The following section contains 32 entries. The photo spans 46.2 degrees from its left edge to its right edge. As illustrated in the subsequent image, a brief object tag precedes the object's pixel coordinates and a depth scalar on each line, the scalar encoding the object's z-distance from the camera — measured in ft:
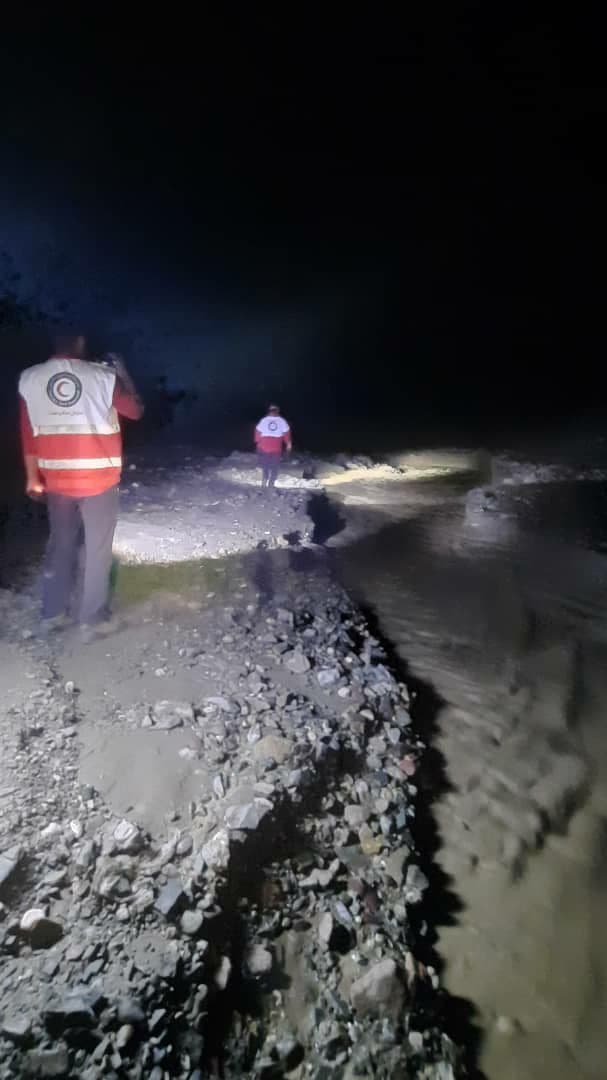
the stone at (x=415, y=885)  11.02
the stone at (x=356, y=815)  11.82
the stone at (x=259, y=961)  8.96
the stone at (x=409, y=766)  13.75
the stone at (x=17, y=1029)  7.21
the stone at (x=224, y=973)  8.42
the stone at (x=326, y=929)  9.66
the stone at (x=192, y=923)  8.67
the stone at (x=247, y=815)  10.28
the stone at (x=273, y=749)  12.02
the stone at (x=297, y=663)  15.38
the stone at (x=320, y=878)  10.44
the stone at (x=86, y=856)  9.24
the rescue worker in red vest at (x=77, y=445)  14.47
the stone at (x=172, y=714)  12.51
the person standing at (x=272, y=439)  40.19
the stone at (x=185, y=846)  9.74
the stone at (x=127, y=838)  9.57
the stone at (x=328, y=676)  15.05
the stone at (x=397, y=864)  11.21
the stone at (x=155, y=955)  8.05
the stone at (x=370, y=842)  11.51
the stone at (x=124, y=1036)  7.39
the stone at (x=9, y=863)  8.79
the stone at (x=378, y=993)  8.89
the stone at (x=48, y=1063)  7.05
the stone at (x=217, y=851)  9.64
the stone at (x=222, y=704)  13.25
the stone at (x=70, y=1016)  7.41
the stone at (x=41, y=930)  8.30
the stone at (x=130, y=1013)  7.58
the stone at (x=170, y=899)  8.79
